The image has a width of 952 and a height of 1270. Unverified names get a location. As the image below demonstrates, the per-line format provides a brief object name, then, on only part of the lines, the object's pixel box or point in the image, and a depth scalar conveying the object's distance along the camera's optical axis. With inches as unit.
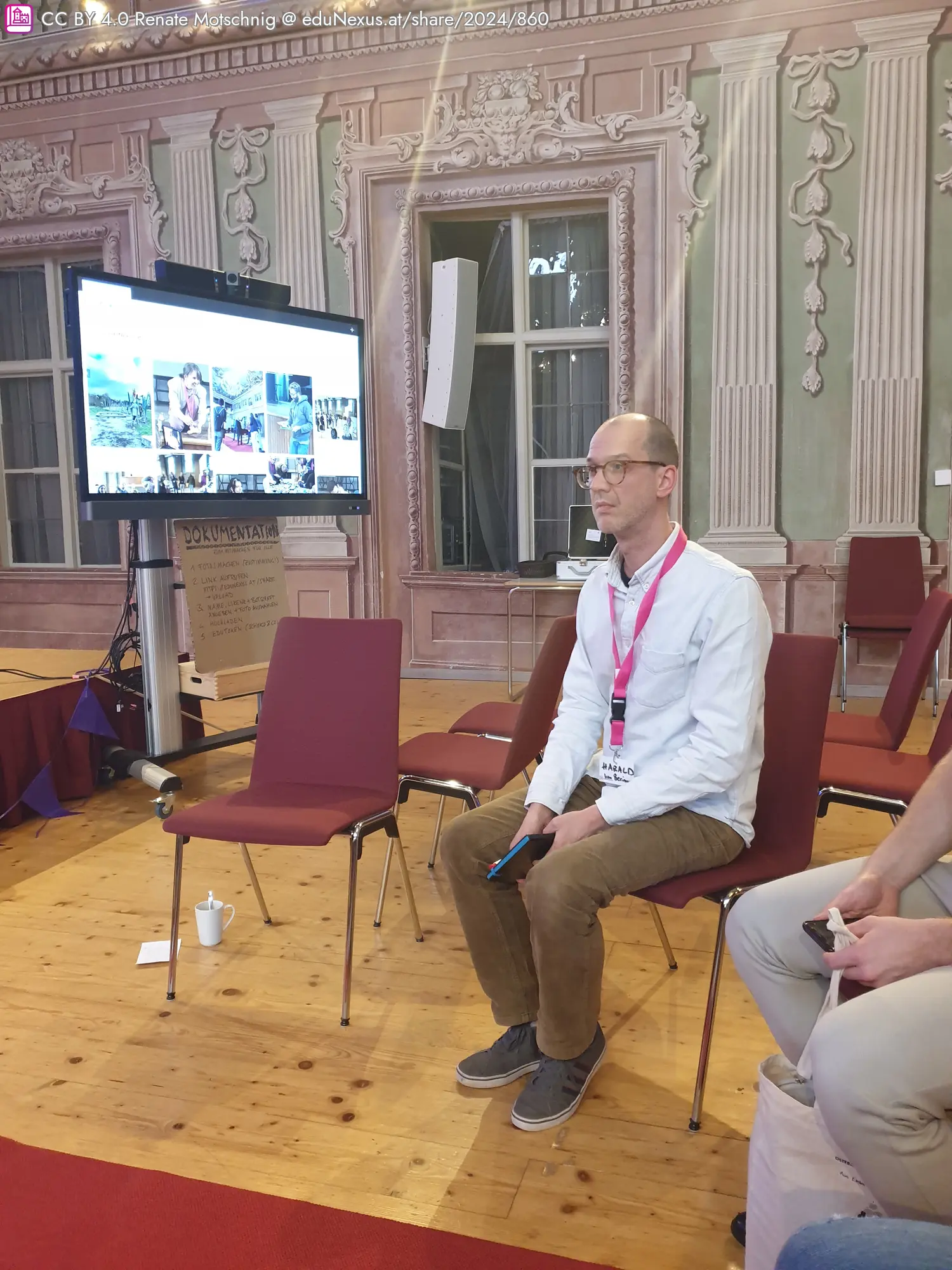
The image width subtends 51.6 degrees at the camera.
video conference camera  151.7
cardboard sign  154.6
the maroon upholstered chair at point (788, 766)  75.4
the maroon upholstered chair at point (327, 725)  96.8
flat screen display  143.8
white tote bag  45.0
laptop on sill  223.9
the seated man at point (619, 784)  71.5
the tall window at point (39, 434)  286.0
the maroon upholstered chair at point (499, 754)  98.0
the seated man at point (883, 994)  44.0
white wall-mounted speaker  242.1
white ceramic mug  105.3
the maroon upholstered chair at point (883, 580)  214.2
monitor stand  155.3
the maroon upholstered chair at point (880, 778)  92.4
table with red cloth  144.6
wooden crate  158.6
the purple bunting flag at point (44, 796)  148.7
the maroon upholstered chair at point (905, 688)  102.8
